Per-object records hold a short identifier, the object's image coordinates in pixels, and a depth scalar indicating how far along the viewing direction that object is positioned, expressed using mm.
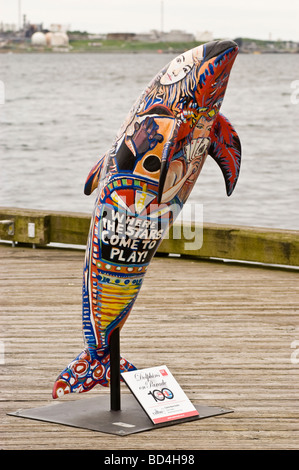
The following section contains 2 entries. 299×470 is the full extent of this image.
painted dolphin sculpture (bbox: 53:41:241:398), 8580
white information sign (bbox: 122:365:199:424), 8920
